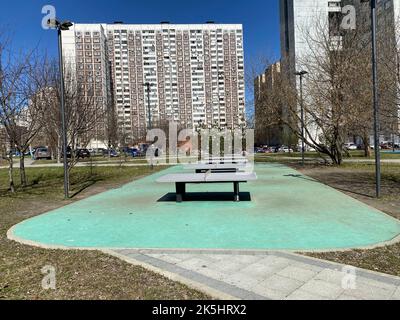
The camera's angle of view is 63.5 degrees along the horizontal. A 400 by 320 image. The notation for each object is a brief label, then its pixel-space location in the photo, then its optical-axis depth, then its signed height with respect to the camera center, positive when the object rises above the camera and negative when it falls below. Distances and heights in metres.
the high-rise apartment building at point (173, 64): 81.31 +21.71
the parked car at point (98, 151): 60.48 -0.28
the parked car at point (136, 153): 48.59 -0.62
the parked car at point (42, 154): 48.91 -0.37
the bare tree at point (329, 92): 17.67 +3.11
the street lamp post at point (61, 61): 9.97 +2.81
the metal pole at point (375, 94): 8.88 +1.33
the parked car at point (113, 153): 53.41 -0.60
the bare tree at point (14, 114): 11.97 +1.47
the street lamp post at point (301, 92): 19.92 +3.17
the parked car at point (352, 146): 59.85 -0.71
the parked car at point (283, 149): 58.03 -0.82
